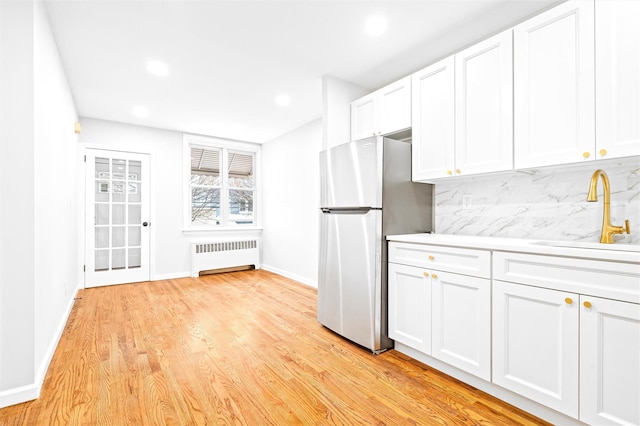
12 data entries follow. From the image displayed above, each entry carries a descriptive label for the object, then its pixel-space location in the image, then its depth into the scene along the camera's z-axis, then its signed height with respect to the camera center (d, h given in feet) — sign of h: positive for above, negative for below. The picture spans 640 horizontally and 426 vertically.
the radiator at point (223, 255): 17.01 -2.62
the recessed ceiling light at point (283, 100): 12.08 +4.74
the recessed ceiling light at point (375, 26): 7.24 +4.77
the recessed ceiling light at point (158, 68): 9.39 +4.76
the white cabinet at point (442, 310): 5.94 -2.23
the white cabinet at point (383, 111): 8.58 +3.21
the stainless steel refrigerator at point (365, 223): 7.86 -0.30
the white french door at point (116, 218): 14.51 -0.32
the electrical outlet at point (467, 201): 8.17 +0.32
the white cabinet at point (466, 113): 6.46 +2.44
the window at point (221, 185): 18.08 +1.73
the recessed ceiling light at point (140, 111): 13.12 +4.68
